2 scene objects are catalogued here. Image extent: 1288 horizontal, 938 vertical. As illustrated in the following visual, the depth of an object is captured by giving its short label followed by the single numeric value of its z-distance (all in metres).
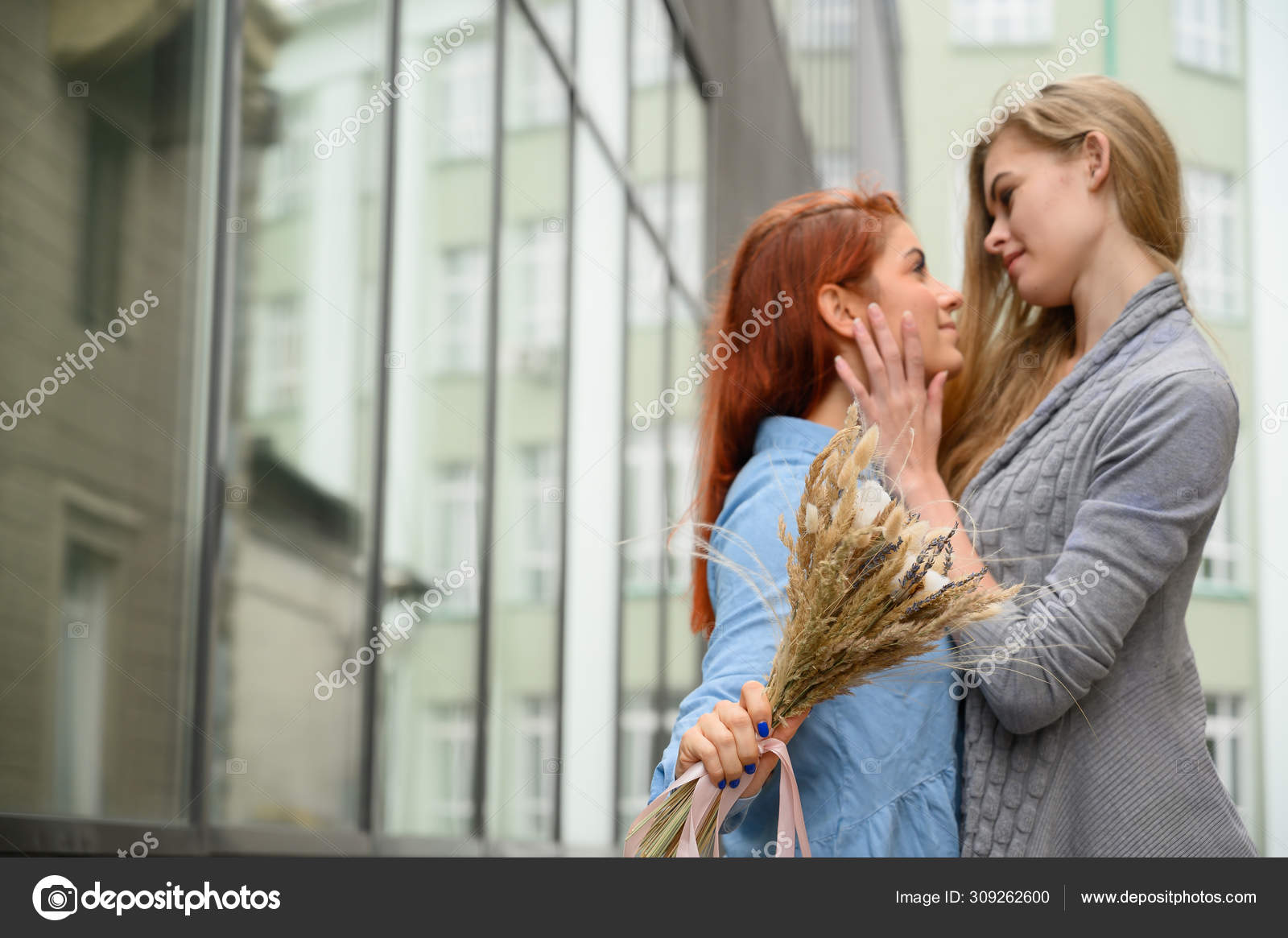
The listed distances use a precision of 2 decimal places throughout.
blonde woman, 4.34
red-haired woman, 4.33
